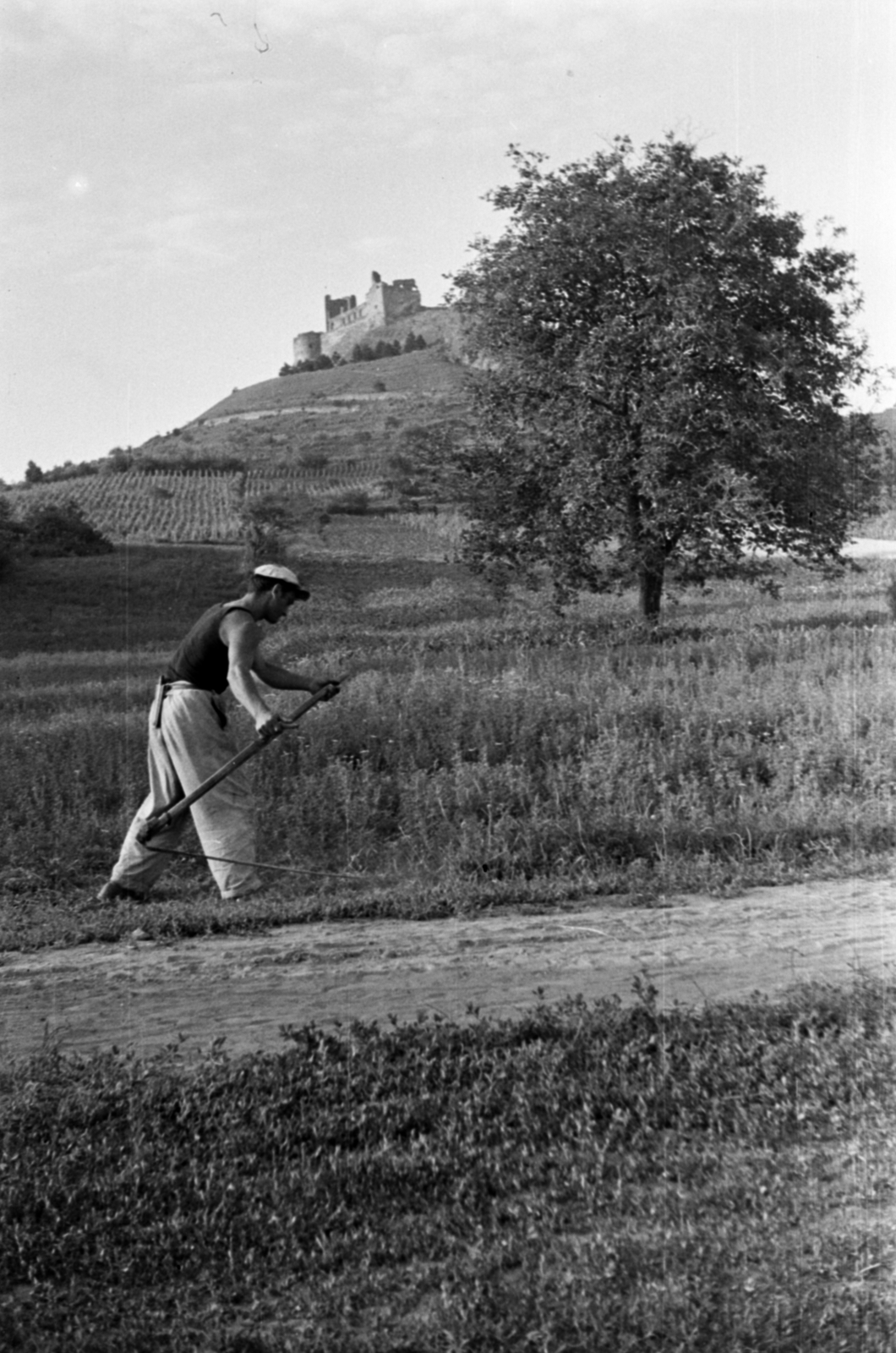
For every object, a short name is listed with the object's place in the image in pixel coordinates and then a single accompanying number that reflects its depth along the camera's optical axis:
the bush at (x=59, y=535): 43.09
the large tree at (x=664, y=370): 19.78
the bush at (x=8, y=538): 37.94
